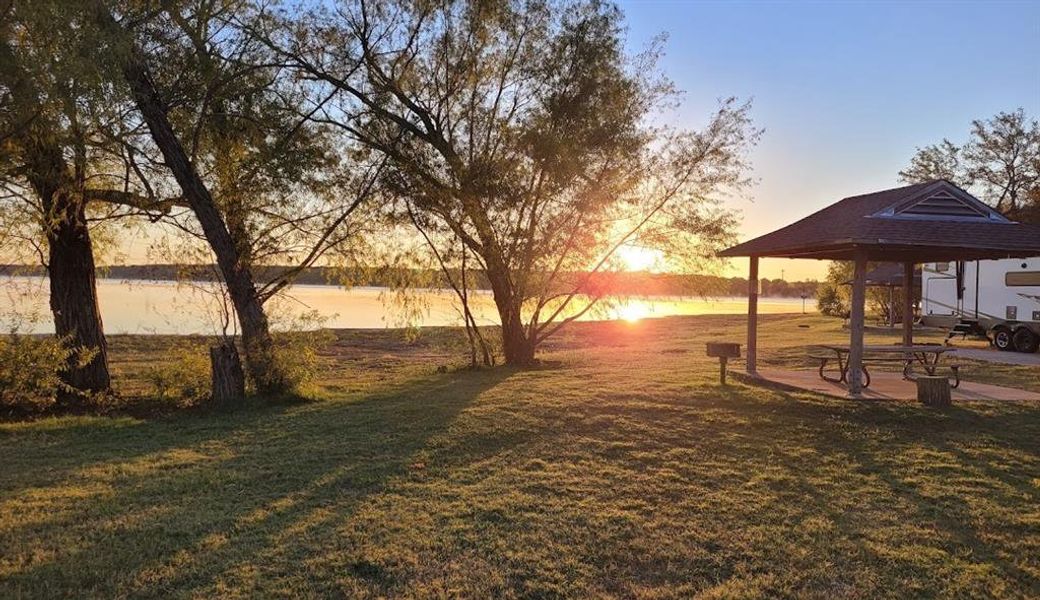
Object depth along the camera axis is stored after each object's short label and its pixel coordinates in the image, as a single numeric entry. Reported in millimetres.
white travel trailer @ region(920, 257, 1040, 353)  16016
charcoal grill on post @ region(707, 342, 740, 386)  9609
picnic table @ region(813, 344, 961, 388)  9180
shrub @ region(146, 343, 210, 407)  9195
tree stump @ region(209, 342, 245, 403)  9156
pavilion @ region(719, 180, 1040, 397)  8438
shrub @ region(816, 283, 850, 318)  31453
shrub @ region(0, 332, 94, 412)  8078
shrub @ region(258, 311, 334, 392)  9688
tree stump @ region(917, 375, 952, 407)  8172
